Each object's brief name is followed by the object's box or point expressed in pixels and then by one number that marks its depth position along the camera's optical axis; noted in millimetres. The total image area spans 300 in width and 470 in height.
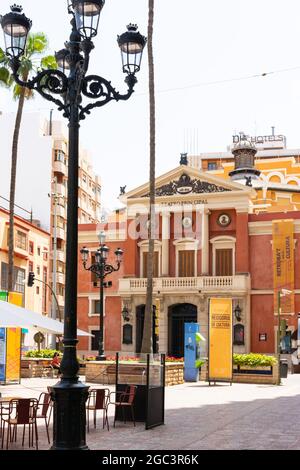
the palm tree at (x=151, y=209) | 27039
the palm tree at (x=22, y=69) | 29625
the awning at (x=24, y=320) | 11596
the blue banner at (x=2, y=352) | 24578
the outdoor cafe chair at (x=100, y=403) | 13780
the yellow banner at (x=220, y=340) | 25781
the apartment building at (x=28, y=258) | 41031
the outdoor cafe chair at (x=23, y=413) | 10961
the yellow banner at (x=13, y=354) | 24812
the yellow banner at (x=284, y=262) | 41219
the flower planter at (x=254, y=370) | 27516
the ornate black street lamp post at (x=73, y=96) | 8609
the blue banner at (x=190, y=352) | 27578
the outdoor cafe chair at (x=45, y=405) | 12002
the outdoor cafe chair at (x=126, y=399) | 13875
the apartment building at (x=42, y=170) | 58938
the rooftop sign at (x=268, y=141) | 77825
